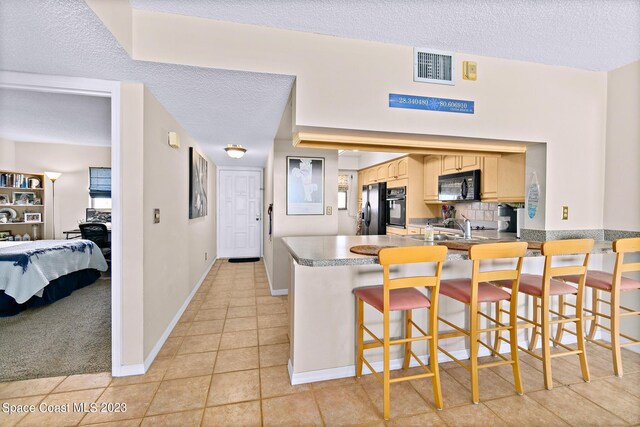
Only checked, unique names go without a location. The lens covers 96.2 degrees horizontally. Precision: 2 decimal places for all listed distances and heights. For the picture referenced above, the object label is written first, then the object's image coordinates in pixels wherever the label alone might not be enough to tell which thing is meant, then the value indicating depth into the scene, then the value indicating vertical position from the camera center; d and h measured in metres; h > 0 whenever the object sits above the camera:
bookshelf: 4.71 +0.05
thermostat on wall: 2.68 +0.66
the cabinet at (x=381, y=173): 5.54 +0.75
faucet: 2.66 -0.17
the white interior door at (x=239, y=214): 6.28 -0.09
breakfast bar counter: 2.01 -0.75
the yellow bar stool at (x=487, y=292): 1.76 -0.53
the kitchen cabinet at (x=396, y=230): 4.75 -0.34
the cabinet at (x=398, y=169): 4.74 +0.74
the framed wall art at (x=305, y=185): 3.78 +0.33
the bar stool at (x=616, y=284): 2.00 -0.52
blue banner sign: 2.18 +0.85
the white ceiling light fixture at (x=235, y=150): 3.85 +0.81
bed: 3.08 -0.75
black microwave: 3.59 +0.34
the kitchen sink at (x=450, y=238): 2.54 -0.24
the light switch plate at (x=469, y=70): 2.29 +1.14
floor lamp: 5.25 +0.08
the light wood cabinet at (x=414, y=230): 4.41 -0.30
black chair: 4.57 -0.41
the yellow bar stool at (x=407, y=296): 1.60 -0.53
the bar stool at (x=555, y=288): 1.88 -0.53
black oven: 4.78 +0.09
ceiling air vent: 2.19 +1.13
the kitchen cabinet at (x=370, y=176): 6.05 +0.76
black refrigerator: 5.41 +0.04
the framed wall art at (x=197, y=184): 3.54 +0.35
